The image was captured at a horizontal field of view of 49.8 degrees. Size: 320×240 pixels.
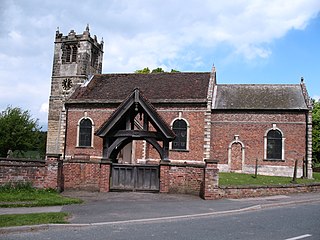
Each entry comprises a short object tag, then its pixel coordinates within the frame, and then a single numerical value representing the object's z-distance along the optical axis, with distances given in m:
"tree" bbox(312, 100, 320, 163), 55.53
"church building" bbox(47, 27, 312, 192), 28.38
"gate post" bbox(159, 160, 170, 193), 15.30
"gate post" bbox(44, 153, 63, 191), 14.57
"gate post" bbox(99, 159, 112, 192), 15.43
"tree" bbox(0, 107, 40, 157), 42.62
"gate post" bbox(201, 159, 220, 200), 14.38
